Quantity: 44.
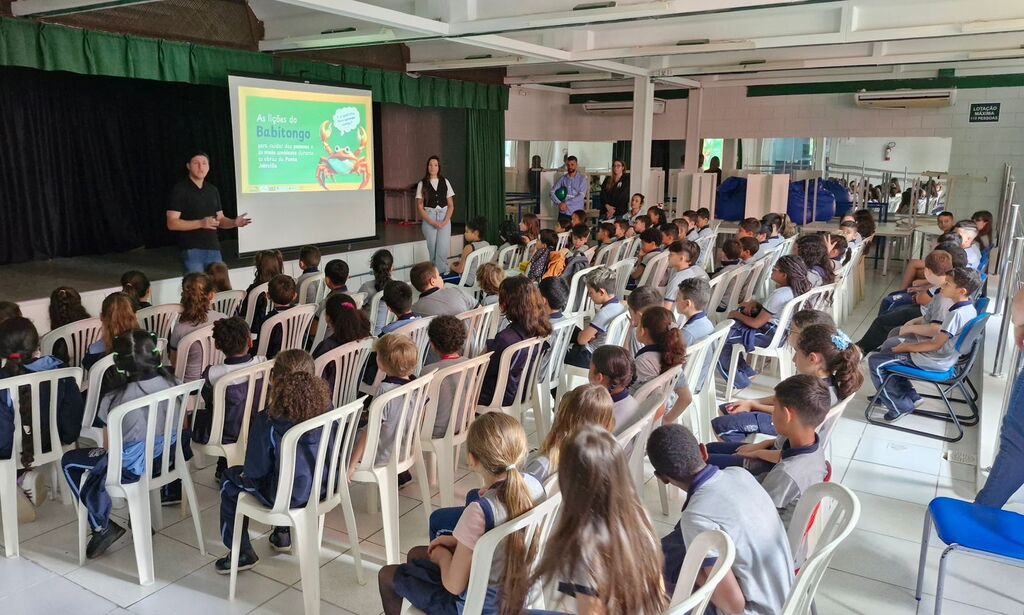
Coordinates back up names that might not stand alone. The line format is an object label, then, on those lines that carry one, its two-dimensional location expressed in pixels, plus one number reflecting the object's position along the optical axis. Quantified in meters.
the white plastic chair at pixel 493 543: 1.68
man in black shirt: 5.55
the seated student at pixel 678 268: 4.73
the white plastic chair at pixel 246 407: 2.75
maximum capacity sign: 9.90
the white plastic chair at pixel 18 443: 2.70
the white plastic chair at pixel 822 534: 1.61
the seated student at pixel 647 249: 6.04
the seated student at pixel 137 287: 4.10
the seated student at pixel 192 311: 3.54
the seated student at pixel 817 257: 4.95
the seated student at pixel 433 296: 4.04
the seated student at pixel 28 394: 2.85
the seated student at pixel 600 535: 1.56
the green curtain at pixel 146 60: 5.30
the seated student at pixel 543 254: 5.39
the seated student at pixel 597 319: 3.85
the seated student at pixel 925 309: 4.20
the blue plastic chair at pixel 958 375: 3.96
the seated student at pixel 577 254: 5.39
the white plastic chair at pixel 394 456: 2.64
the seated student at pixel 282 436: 2.40
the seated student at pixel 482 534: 1.76
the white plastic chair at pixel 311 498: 2.32
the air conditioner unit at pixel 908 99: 9.95
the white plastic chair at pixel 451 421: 2.97
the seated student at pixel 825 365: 2.75
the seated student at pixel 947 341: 4.02
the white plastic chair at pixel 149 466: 2.51
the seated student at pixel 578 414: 2.14
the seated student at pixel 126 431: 2.67
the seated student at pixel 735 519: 1.73
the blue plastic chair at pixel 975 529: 2.21
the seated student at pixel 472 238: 6.20
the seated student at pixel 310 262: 5.04
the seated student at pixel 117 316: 3.14
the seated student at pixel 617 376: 2.55
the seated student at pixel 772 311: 4.38
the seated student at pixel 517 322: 3.35
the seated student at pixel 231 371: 2.87
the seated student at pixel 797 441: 2.17
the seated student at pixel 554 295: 3.83
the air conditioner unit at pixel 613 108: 12.02
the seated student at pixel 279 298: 3.97
